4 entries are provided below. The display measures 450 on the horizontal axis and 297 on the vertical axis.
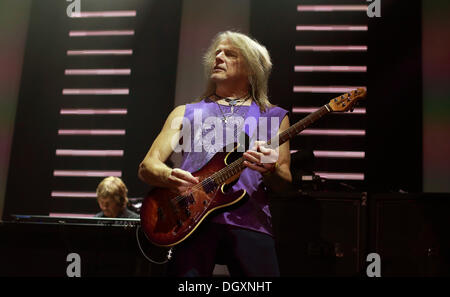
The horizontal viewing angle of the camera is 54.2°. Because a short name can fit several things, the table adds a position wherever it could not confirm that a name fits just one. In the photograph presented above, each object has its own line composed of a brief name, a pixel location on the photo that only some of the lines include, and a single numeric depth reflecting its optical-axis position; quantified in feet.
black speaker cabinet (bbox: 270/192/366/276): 13.28
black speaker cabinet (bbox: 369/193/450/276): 12.85
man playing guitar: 7.07
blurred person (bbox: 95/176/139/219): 17.10
